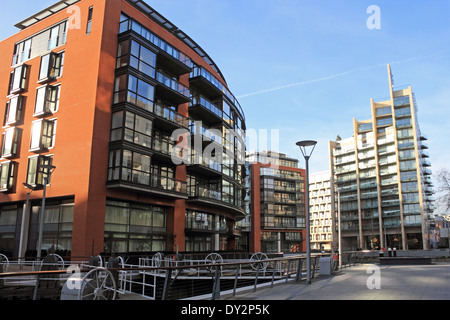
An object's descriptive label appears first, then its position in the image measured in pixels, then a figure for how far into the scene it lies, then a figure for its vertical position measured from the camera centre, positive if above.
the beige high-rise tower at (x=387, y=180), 79.25 +13.21
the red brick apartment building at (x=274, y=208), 77.50 +6.38
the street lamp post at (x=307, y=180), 13.16 +2.10
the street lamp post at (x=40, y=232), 19.37 +0.07
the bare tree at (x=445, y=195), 35.41 +4.47
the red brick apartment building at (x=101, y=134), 23.98 +7.07
